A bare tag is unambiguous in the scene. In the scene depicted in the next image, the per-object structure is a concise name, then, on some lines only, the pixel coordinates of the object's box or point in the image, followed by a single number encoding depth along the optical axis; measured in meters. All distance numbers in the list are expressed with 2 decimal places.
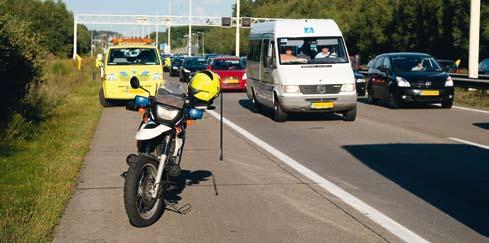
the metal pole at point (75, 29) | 85.93
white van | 17.66
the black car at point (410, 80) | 21.39
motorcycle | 6.91
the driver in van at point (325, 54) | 18.25
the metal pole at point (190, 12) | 87.60
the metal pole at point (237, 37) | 61.57
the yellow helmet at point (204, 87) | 7.42
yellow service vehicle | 22.81
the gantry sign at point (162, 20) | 104.94
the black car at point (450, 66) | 42.63
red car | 31.87
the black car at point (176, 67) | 52.79
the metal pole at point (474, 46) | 29.03
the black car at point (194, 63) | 44.82
